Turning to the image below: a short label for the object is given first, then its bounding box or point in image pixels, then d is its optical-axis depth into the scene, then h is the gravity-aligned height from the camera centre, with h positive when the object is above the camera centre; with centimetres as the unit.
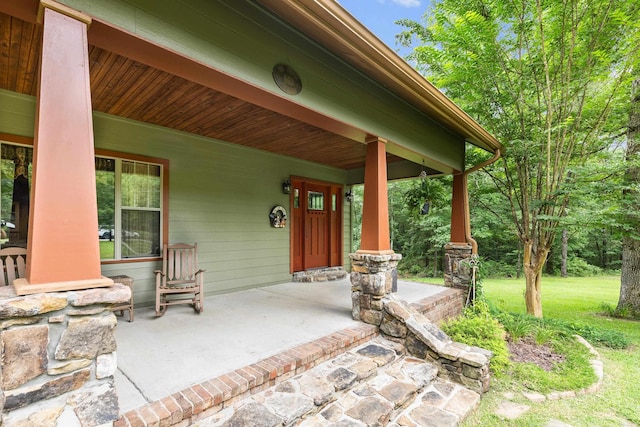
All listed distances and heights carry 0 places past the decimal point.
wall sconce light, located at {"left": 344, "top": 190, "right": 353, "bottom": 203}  693 +62
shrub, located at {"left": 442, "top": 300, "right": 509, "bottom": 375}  325 -137
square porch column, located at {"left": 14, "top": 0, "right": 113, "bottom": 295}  133 +25
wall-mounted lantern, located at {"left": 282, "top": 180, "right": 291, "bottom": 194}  554 +67
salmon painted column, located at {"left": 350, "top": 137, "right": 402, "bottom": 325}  327 -35
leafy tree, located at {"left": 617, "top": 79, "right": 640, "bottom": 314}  459 -10
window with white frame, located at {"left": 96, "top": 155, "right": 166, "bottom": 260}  367 +22
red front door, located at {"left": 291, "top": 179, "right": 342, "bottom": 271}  589 -2
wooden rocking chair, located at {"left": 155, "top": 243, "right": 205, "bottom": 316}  351 -67
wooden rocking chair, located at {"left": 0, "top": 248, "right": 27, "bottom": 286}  254 -35
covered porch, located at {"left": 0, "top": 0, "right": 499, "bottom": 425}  137 +88
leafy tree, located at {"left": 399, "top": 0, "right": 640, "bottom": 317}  437 +231
